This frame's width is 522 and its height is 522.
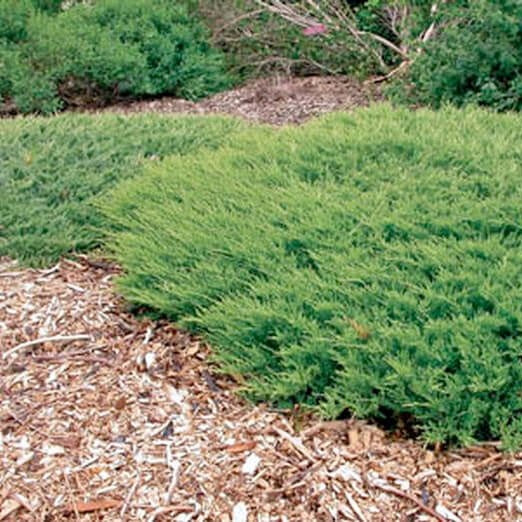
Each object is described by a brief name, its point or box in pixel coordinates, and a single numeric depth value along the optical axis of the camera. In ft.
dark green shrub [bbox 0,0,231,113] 27.22
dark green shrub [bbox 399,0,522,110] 19.45
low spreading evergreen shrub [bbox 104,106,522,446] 8.55
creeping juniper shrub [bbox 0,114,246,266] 13.55
